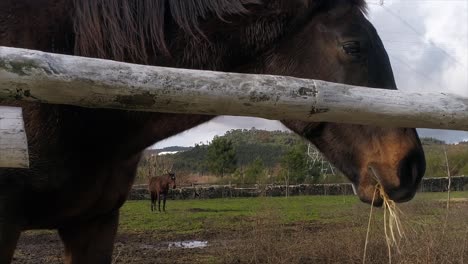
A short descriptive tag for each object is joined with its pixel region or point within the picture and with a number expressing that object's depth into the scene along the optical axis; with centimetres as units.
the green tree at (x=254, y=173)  4428
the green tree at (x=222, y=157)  4775
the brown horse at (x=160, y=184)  2431
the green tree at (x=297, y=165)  4578
